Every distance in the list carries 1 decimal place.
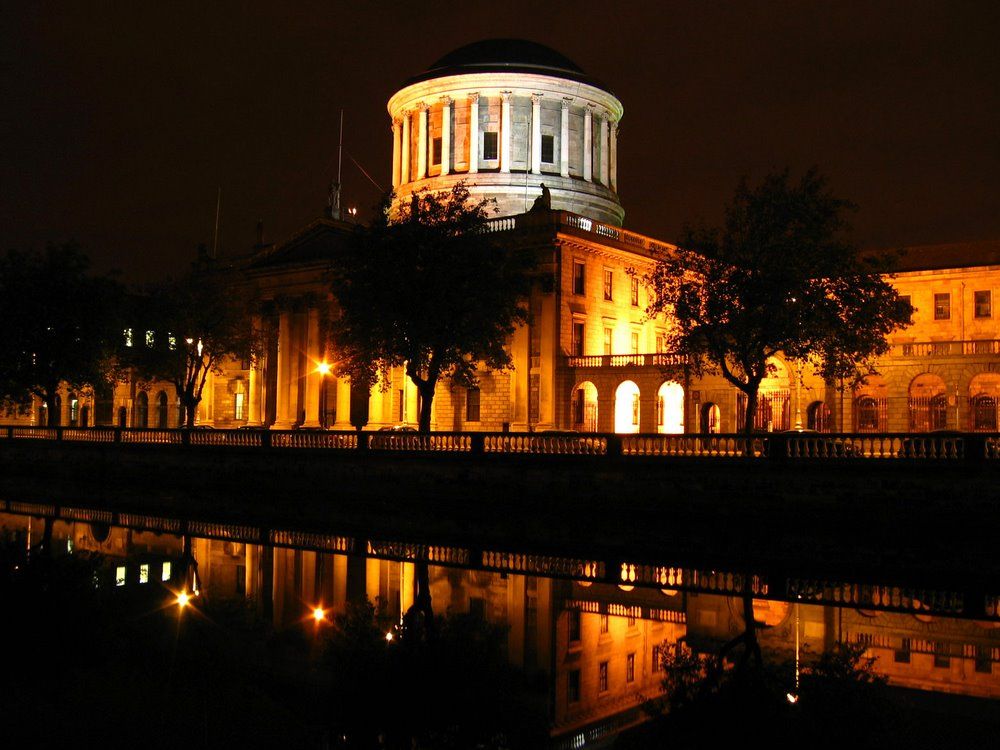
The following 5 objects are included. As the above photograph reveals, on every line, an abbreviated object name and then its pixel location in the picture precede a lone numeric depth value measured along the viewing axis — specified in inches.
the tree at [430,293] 1807.3
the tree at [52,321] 2409.0
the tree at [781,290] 1584.6
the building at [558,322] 2135.8
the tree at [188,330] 2546.8
